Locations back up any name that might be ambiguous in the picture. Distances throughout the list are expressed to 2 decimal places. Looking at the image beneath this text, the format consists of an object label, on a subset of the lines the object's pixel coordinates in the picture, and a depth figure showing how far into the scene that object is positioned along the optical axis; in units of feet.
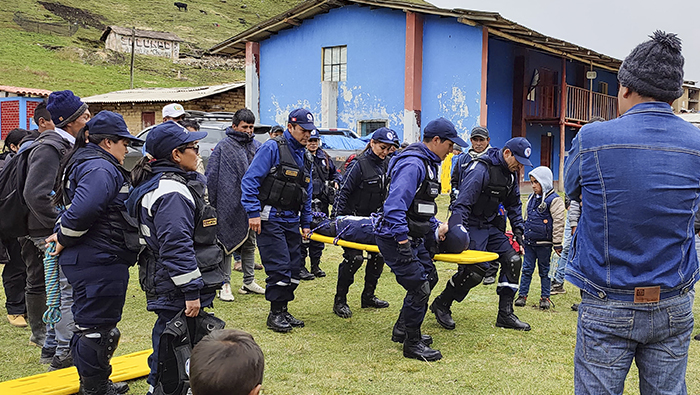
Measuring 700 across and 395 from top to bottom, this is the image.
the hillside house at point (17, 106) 84.02
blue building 60.64
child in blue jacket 21.42
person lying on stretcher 17.38
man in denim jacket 8.10
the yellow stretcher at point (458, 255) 16.79
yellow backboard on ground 13.43
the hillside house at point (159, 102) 79.41
